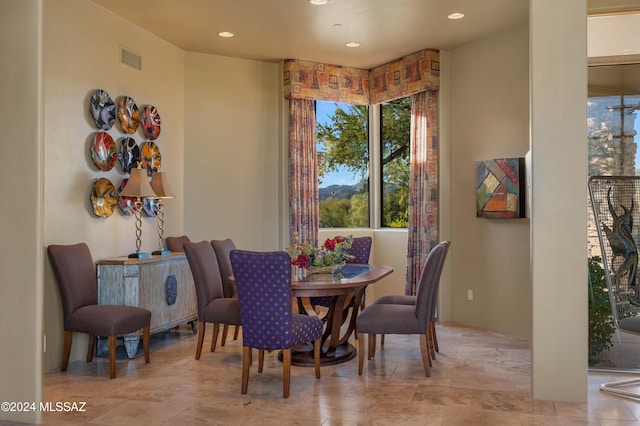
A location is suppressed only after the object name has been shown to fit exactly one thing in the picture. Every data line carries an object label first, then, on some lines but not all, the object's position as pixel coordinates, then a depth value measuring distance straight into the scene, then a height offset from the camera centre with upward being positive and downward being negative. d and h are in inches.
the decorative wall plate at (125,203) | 210.1 +5.8
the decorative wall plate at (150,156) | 225.9 +25.2
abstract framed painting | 221.0 +12.3
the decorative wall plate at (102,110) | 196.7 +38.7
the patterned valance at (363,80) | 253.3 +66.9
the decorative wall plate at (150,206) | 225.6 +5.1
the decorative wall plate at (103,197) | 196.9 +7.5
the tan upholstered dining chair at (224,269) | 206.8 -18.6
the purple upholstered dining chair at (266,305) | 145.8 -22.8
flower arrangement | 185.5 -11.4
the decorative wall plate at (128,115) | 211.0 +39.6
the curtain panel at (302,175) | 269.4 +20.7
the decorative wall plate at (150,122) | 226.2 +39.2
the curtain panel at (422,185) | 252.7 +15.1
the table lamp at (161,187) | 218.2 +12.3
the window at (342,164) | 298.5 +29.0
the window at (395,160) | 287.7 +30.3
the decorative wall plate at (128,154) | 211.8 +24.5
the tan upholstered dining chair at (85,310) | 168.7 -28.4
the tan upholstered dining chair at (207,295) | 181.6 -26.0
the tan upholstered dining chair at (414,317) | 168.2 -29.8
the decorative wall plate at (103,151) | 196.4 +23.9
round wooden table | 161.8 -25.0
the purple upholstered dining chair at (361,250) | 234.9 -13.1
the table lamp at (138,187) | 199.9 +11.2
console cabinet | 191.2 -24.6
